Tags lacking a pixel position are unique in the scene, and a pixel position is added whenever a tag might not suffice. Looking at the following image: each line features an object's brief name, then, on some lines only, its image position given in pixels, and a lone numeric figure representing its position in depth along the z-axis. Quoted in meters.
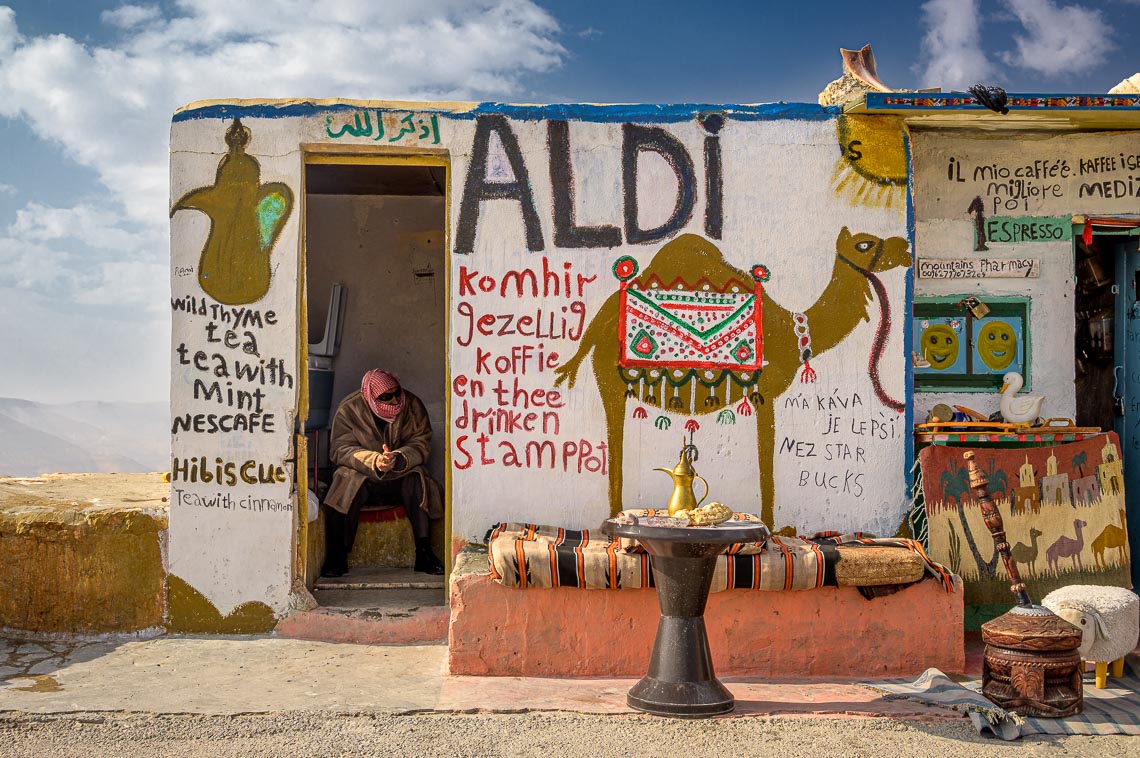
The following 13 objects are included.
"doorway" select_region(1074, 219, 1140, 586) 7.88
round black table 5.21
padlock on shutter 7.64
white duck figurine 7.22
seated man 7.89
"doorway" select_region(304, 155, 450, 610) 9.46
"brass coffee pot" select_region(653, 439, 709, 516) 5.48
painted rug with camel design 6.84
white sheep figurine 5.88
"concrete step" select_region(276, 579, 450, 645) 6.73
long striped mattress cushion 5.99
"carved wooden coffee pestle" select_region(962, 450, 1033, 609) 5.71
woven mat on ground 5.21
